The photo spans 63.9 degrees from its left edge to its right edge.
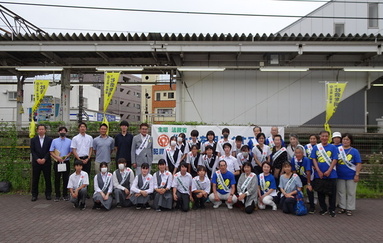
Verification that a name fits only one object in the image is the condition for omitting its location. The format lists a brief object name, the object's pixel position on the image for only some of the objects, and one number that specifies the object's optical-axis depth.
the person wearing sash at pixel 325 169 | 6.32
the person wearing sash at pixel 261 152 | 7.21
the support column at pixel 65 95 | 11.61
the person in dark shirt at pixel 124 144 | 7.49
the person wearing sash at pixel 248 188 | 6.54
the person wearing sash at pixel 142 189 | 6.72
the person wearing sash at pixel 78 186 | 6.71
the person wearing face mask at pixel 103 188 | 6.62
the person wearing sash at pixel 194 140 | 7.66
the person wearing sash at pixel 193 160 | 7.37
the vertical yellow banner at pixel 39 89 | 10.23
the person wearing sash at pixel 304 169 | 6.59
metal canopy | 9.92
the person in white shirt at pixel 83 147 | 7.46
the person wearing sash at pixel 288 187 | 6.37
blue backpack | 6.30
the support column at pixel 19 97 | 12.78
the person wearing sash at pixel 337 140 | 6.56
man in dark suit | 7.57
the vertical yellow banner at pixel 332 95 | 9.29
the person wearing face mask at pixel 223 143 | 7.45
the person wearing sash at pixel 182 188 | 6.64
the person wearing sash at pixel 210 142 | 7.51
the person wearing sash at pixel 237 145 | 7.47
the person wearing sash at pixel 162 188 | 6.65
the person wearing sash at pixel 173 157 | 7.42
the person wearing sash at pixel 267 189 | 6.71
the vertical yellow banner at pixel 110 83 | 9.76
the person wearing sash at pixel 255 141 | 7.42
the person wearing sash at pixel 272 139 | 7.46
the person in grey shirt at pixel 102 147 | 7.44
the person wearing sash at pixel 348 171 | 6.41
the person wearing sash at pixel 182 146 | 7.47
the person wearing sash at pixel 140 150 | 7.39
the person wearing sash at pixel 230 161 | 7.11
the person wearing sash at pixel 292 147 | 7.14
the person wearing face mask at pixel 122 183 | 6.84
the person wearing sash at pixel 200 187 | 6.74
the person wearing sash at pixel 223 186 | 6.77
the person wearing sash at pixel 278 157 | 7.05
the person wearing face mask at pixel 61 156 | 7.52
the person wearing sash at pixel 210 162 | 7.31
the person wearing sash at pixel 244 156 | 7.28
